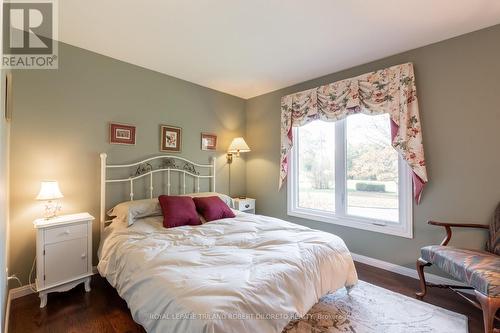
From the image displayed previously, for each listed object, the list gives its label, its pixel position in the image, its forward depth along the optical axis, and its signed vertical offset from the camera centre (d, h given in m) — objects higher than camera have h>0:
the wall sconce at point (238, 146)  3.79 +0.37
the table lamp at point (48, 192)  2.05 -0.22
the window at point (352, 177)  2.74 -0.12
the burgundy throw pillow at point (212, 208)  2.69 -0.49
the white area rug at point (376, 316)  1.75 -1.23
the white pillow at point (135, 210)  2.38 -0.46
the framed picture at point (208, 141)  3.65 +0.44
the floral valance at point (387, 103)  2.49 +0.81
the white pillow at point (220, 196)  3.07 -0.40
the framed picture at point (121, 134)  2.72 +0.42
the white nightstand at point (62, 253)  1.99 -0.78
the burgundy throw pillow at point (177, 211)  2.41 -0.47
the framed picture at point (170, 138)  3.18 +0.43
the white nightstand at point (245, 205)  3.73 -0.62
